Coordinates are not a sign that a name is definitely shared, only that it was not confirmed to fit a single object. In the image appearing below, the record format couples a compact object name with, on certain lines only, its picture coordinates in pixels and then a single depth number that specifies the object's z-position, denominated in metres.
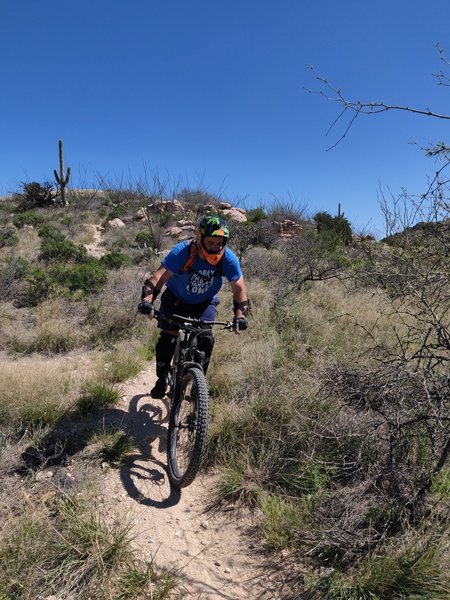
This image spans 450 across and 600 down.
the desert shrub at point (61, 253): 10.64
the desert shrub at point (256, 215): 18.17
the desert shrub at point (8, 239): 12.56
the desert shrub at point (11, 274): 7.72
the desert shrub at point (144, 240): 14.21
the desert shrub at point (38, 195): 23.80
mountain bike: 3.07
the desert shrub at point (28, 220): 17.02
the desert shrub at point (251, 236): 11.98
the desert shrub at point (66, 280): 7.58
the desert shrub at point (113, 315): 6.20
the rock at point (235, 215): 17.91
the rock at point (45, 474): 3.15
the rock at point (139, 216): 19.38
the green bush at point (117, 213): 20.06
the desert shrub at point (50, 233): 13.42
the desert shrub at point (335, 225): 12.36
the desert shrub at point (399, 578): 2.06
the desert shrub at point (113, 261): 10.39
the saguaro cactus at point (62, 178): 23.88
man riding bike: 3.51
